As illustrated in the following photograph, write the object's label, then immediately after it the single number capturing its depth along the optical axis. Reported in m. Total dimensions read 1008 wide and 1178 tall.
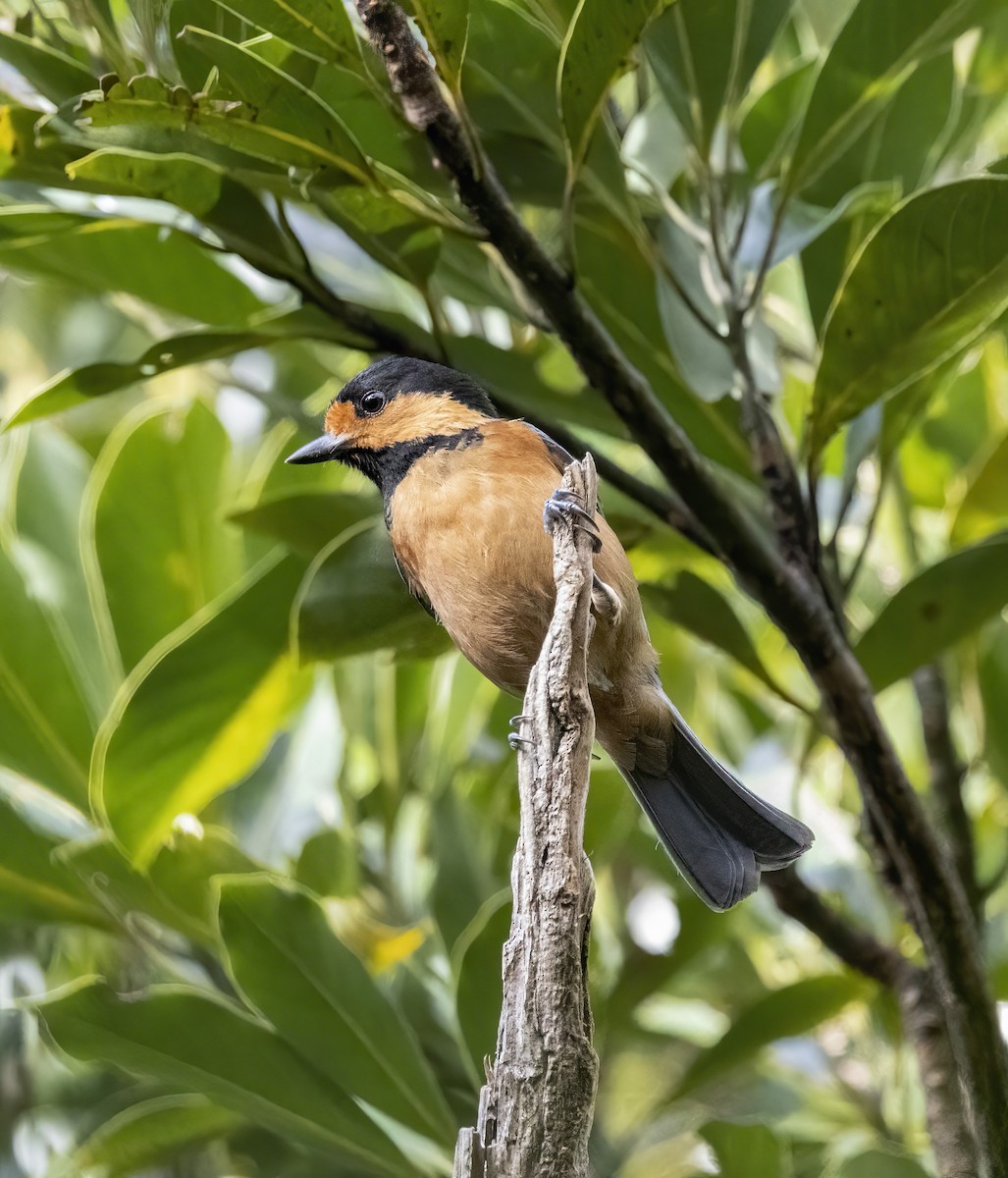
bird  4.20
